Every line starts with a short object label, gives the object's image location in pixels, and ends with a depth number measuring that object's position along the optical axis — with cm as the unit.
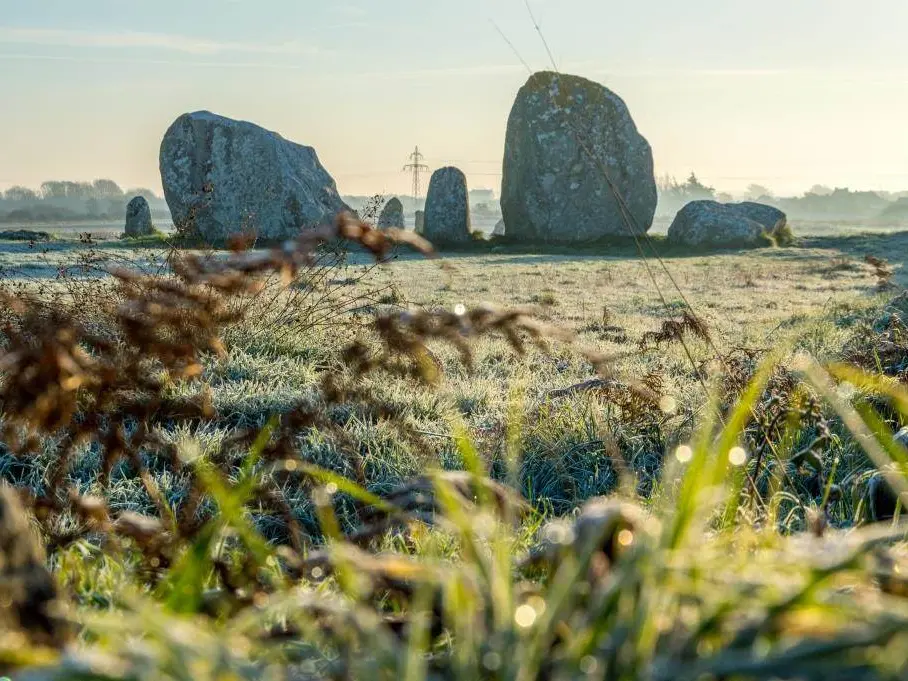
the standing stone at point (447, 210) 2648
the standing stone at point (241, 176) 2236
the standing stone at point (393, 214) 2673
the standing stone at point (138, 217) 2514
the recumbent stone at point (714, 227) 2466
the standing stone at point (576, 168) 2625
